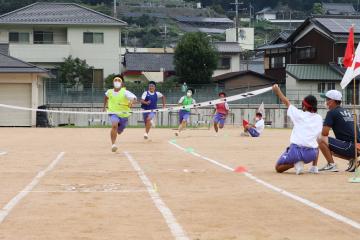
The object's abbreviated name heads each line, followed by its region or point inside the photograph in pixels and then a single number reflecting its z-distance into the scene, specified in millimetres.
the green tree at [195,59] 59062
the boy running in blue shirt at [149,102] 22344
